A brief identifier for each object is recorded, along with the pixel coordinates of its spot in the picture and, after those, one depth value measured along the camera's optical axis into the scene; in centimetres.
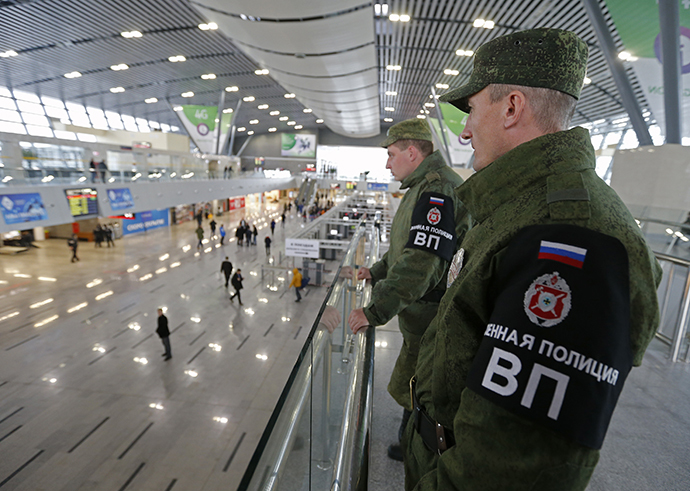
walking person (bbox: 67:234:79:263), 1914
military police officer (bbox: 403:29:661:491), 77
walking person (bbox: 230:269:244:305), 1335
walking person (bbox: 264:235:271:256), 1997
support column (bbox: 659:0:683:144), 602
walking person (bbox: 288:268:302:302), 1436
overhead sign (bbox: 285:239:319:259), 1441
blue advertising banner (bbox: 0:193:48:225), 1209
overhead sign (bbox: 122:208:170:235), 2639
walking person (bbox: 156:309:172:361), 938
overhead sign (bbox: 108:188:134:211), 1727
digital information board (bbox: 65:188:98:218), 1494
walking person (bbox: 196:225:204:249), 2203
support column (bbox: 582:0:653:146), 845
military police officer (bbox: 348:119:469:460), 204
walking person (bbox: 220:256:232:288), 1509
